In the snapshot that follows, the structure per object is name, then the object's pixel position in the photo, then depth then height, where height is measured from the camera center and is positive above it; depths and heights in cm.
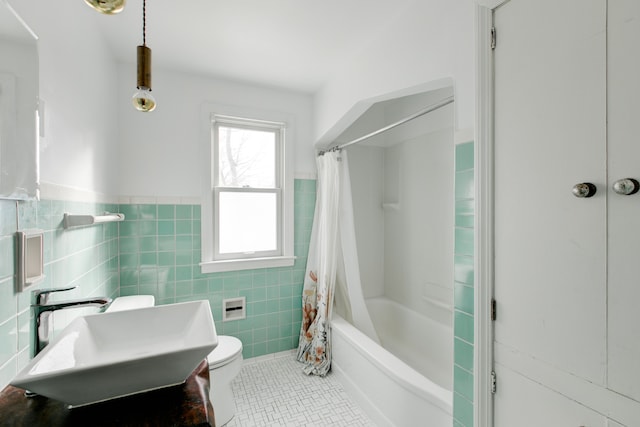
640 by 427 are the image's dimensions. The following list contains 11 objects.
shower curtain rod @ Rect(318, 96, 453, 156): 141 +54
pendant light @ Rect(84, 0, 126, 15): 70 +50
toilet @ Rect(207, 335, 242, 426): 175 -104
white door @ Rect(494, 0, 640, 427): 77 -2
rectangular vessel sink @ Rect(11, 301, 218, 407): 67 -42
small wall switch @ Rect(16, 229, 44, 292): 88 -15
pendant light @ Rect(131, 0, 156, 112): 105 +53
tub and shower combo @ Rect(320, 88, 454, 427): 186 -51
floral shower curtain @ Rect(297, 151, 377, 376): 244 -55
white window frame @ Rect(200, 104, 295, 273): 244 +18
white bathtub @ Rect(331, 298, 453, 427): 149 -107
